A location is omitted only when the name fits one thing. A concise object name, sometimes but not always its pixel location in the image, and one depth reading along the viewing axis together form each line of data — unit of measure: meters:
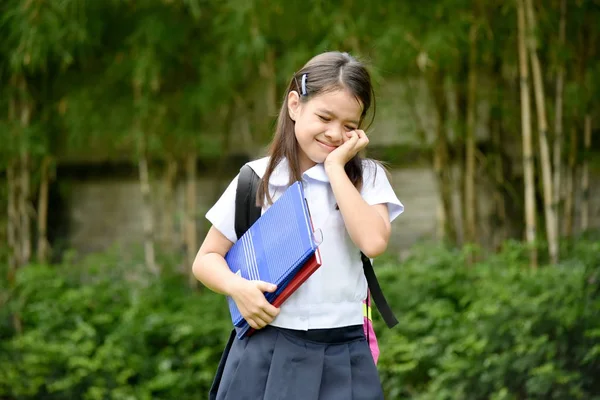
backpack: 3.66
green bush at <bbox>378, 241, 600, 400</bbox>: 6.54
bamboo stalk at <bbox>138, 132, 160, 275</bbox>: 10.61
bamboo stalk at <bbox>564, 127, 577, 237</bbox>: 9.54
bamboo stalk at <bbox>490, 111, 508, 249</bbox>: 10.51
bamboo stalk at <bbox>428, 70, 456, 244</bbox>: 9.98
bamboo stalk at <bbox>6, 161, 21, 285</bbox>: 11.30
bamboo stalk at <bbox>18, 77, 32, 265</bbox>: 11.04
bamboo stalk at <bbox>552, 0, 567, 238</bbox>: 9.00
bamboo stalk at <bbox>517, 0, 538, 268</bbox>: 8.76
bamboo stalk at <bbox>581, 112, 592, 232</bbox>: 9.56
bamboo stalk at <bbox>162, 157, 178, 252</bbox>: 11.37
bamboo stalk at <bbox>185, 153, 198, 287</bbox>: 10.90
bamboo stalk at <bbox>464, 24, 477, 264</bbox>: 9.54
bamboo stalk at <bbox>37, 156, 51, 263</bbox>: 11.34
